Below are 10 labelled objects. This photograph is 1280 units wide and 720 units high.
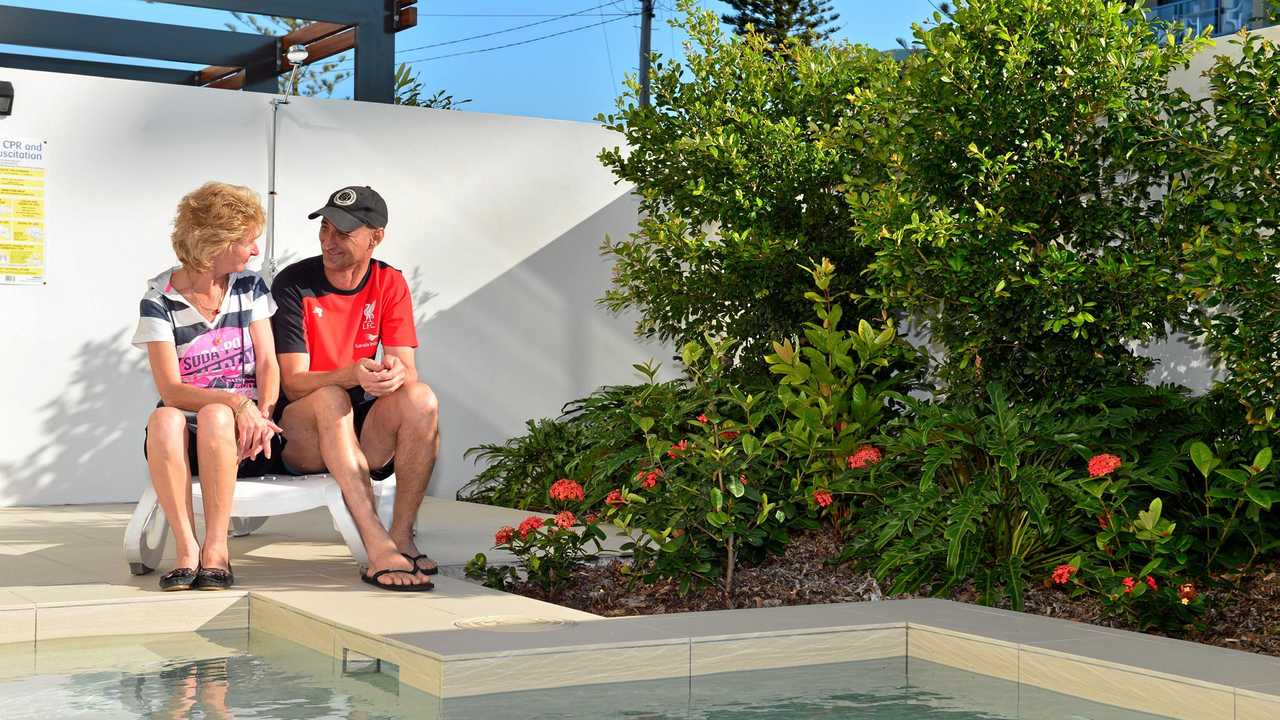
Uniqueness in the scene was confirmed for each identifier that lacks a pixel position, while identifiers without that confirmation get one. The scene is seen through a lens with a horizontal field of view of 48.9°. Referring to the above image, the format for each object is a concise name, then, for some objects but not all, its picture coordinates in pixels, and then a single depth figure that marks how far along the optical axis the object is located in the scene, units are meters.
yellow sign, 6.95
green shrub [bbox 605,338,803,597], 4.37
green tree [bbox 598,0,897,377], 6.15
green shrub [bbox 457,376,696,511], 5.44
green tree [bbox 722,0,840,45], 24.27
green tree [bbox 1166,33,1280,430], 3.58
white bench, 4.45
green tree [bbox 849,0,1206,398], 4.40
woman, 4.20
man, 4.34
